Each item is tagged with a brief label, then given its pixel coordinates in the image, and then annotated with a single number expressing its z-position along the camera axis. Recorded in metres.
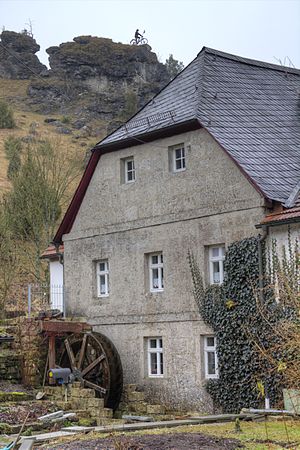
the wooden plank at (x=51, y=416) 17.60
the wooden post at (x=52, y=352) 23.27
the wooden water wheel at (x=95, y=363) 21.95
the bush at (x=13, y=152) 54.00
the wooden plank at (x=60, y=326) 23.06
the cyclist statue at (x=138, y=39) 100.94
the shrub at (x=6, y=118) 70.00
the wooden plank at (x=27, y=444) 12.65
